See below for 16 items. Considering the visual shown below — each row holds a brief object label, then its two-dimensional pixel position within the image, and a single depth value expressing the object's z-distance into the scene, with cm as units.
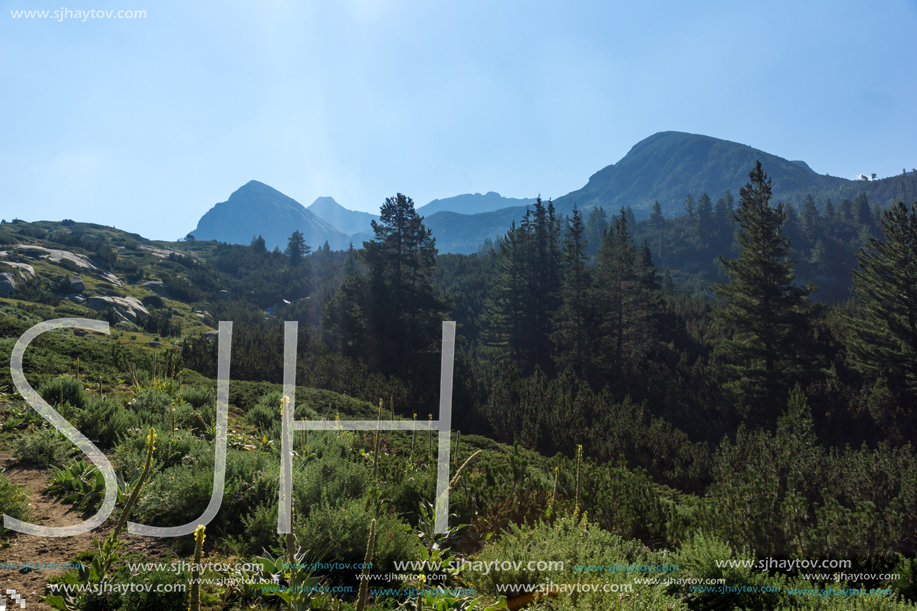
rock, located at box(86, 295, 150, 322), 2898
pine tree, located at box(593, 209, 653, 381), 2284
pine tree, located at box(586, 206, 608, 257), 8725
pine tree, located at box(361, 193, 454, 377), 2144
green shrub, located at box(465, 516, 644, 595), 309
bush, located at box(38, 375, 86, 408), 639
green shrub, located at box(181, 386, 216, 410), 798
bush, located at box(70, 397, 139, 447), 555
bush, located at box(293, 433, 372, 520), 402
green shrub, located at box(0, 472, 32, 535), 349
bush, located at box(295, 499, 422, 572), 334
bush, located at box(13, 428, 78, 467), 493
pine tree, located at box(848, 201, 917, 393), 1520
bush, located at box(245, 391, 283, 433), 755
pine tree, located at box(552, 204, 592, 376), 2345
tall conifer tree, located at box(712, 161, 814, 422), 1652
